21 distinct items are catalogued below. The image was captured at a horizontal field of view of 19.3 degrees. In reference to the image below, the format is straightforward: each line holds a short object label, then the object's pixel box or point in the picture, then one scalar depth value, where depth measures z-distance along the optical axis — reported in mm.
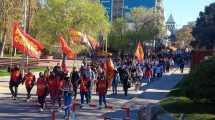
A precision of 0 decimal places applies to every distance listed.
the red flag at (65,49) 34397
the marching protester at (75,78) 26528
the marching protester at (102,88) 25344
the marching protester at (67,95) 21125
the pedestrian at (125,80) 32781
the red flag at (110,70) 31109
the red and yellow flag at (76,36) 43650
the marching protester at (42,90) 23875
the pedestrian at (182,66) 58438
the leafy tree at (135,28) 100062
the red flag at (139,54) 42781
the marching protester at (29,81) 26297
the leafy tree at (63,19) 57500
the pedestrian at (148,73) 43406
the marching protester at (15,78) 27484
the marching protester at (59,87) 23594
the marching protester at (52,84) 24188
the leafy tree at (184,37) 190400
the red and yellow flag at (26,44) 29044
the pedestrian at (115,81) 32616
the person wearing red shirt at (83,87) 26156
